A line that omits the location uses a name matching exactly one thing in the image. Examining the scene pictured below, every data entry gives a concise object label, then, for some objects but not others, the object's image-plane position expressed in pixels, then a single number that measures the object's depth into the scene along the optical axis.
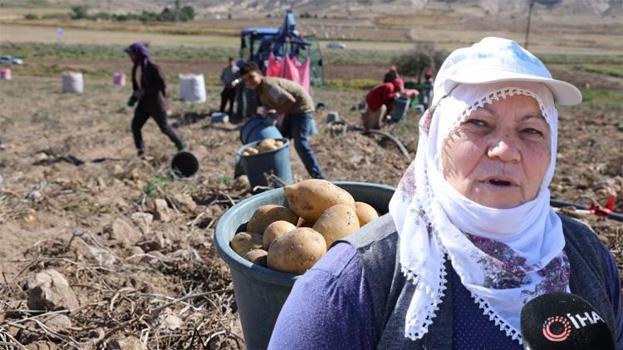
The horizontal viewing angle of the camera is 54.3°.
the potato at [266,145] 5.64
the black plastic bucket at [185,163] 7.14
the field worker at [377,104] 10.50
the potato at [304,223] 2.78
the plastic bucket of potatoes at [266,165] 5.49
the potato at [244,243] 2.55
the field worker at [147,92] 7.66
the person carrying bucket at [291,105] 6.21
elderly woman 1.40
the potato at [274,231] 2.47
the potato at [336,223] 2.47
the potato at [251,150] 5.72
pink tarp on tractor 11.95
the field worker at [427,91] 14.54
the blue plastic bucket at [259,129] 6.16
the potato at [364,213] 2.67
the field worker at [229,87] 12.51
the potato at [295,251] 2.22
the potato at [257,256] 2.38
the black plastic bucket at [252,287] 2.23
